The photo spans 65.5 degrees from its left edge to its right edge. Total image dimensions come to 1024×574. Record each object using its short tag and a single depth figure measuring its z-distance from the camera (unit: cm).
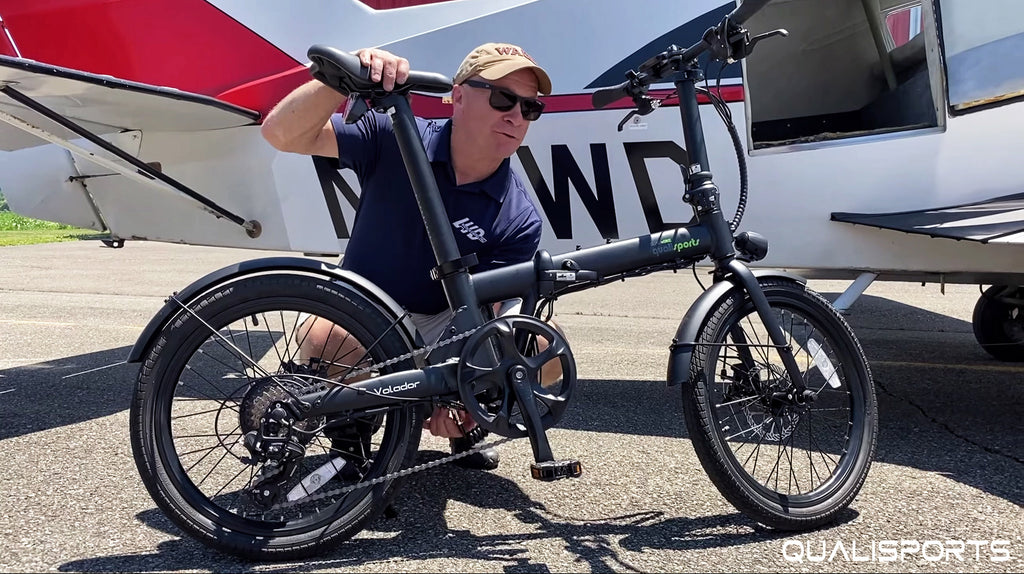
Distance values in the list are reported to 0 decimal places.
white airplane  382
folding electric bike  221
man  253
